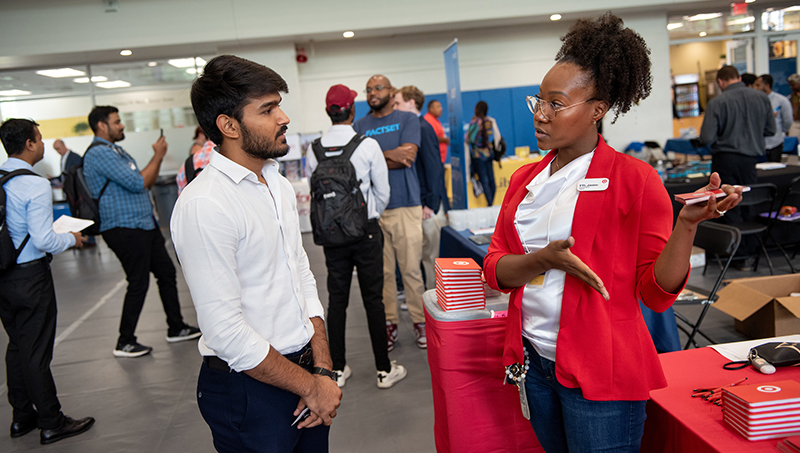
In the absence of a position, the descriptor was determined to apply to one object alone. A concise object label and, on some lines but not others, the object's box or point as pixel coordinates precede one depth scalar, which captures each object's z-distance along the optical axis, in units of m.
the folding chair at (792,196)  4.48
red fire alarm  10.24
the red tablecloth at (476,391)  1.91
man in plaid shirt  3.64
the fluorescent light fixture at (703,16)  10.56
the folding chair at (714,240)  2.88
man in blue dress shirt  2.64
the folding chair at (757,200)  4.27
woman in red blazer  1.16
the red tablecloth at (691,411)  1.35
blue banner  5.31
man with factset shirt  3.46
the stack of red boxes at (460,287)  1.94
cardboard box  2.71
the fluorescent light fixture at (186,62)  10.24
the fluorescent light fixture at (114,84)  10.23
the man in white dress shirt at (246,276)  1.11
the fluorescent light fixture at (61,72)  10.12
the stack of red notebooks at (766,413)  1.29
